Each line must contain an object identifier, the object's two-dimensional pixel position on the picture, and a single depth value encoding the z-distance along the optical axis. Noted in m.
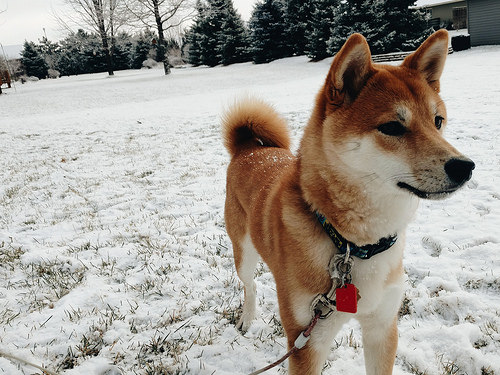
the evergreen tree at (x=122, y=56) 45.56
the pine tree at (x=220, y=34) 31.14
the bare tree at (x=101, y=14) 29.55
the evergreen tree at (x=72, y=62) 47.74
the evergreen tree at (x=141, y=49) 44.87
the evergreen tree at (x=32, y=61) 45.03
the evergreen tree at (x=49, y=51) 49.47
